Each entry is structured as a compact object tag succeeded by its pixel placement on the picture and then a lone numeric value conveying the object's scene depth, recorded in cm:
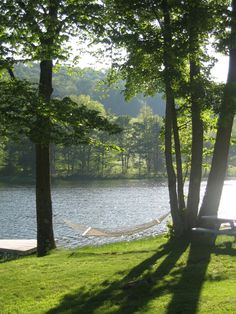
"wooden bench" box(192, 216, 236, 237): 1074
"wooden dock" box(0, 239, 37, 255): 1559
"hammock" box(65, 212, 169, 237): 1848
